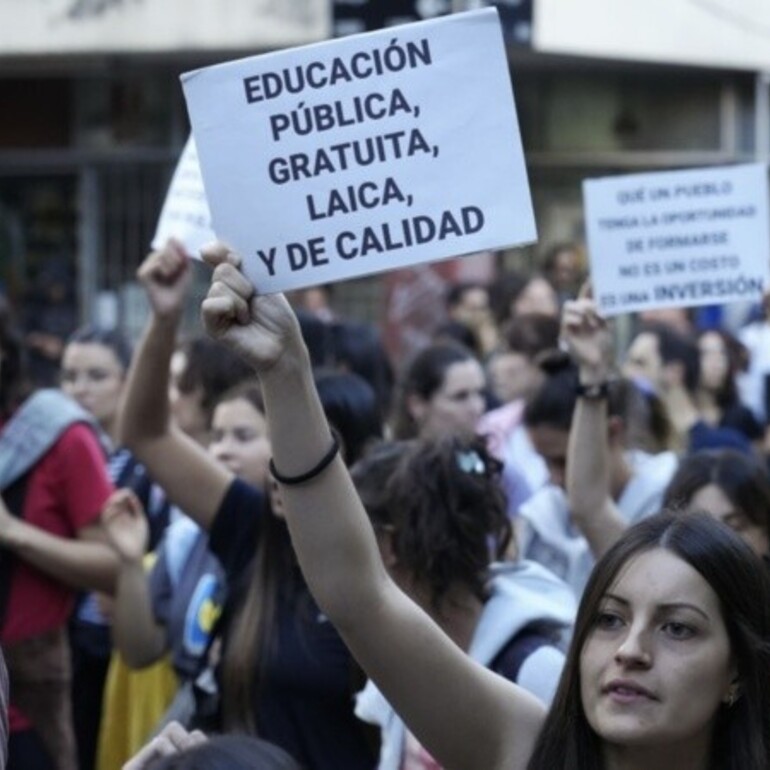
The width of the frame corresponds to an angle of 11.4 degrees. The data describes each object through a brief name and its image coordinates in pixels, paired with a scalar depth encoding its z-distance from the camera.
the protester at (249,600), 8.28
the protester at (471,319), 17.76
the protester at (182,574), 9.86
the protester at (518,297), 18.39
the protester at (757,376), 18.58
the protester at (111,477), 12.27
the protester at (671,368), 16.65
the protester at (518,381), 12.76
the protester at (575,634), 5.32
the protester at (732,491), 9.29
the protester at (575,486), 8.78
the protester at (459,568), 6.89
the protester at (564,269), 22.62
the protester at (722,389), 16.45
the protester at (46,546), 10.49
